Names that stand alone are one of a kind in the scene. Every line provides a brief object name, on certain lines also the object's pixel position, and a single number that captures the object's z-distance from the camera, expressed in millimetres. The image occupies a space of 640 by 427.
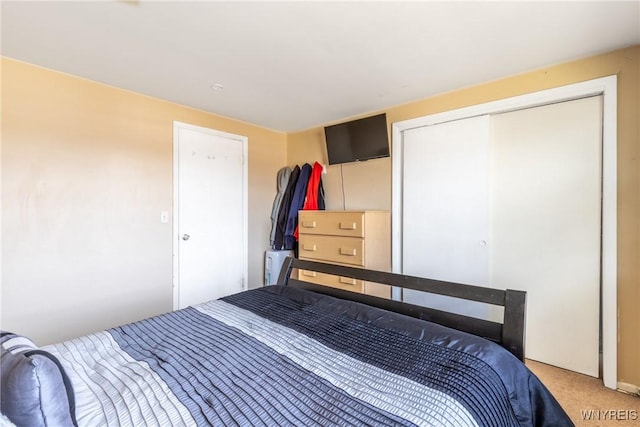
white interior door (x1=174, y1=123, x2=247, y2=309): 2818
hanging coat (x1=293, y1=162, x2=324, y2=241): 3365
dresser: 2602
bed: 763
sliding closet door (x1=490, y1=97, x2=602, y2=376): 1993
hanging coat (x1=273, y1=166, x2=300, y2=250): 3459
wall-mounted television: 2869
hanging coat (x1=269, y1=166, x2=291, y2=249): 3529
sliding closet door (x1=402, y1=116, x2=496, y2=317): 2385
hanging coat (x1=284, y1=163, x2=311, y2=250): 3357
